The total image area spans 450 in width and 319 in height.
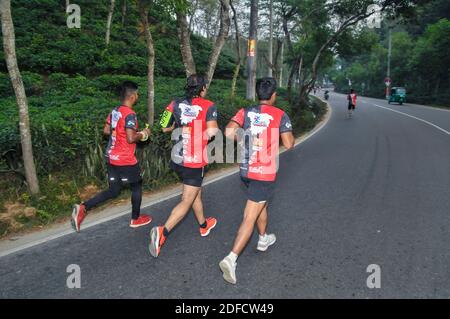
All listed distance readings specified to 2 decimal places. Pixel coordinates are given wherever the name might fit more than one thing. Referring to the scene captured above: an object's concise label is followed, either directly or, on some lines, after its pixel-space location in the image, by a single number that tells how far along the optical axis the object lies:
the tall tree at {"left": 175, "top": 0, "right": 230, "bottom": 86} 8.64
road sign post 46.74
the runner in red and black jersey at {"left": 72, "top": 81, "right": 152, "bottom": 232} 4.32
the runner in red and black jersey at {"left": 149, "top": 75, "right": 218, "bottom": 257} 4.00
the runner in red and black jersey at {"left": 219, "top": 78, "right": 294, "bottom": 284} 3.58
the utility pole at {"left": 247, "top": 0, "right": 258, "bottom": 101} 11.86
